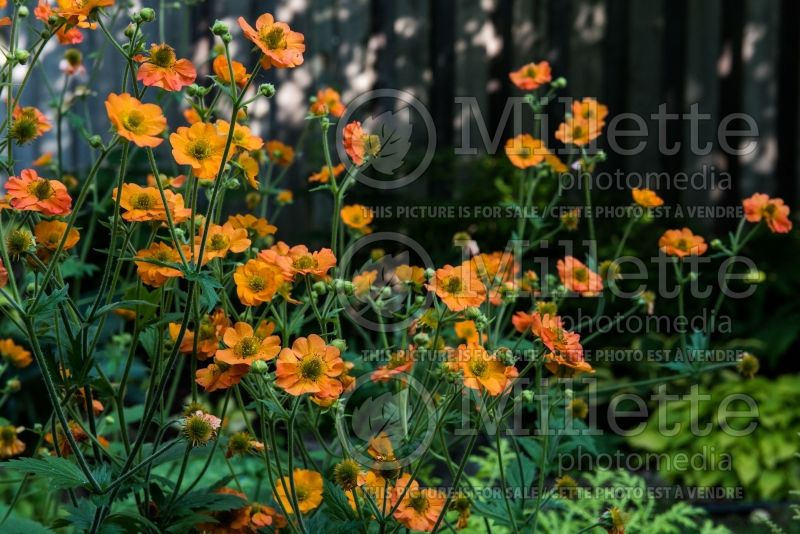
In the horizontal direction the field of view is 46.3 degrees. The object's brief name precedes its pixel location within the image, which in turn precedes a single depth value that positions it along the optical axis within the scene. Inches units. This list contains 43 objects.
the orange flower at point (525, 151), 62.9
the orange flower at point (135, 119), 39.7
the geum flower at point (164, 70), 43.6
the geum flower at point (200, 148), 42.9
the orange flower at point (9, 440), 56.4
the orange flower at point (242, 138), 46.9
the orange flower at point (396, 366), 46.4
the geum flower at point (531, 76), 66.4
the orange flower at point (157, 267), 44.4
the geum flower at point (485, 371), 43.6
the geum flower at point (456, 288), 46.8
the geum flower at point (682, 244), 59.6
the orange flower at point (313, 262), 45.9
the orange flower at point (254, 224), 51.9
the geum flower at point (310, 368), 41.8
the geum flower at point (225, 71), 47.6
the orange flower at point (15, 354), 63.8
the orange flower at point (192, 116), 59.5
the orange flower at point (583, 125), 63.7
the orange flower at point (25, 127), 47.1
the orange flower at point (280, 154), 68.0
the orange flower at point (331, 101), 65.1
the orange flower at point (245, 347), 42.9
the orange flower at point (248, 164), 49.4
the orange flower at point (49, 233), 48.1
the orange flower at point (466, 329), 55.5
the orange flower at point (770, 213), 62.5
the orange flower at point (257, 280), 46.1
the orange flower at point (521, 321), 55.8
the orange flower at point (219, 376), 43.7
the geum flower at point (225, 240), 46.9
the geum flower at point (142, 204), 44.6
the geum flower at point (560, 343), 45.2
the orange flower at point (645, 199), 62.9
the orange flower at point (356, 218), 59.1
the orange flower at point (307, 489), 49.5
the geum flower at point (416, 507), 45.1
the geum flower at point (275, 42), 42.5
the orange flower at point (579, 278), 57.1
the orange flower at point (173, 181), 53.7
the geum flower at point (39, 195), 44.1
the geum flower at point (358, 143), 52.1
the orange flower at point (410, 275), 51.1
